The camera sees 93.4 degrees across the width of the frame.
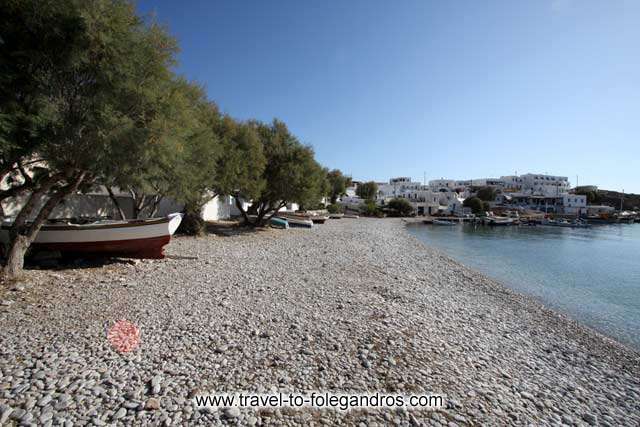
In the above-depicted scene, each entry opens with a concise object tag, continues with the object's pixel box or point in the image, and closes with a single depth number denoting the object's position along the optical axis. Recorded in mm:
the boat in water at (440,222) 58281
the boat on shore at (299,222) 28228
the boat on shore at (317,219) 35481
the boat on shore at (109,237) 9016
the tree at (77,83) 5469
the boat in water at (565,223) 65062
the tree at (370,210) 62094
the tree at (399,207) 68375
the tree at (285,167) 21125
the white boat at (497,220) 62156
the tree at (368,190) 82812
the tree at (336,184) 67938
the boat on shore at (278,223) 25953
